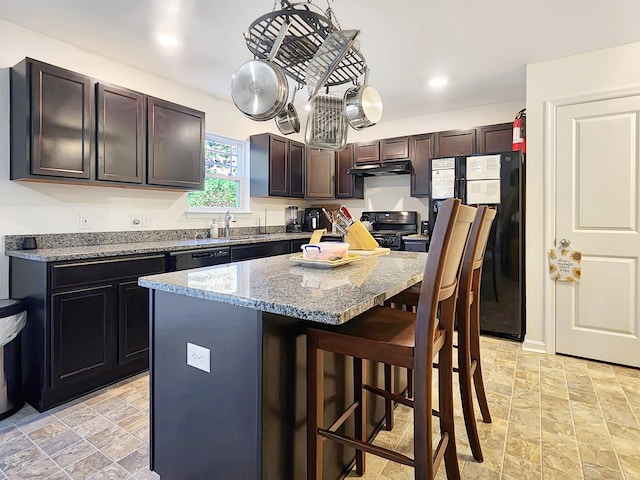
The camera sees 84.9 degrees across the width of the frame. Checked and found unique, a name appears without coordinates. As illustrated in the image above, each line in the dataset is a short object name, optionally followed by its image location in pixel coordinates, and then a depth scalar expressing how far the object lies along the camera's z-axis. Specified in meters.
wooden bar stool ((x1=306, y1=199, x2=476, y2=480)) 1.12
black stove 4.62
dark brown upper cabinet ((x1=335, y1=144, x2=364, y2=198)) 4.94
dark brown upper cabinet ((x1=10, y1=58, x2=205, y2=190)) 2.32
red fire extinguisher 3.45
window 3.96
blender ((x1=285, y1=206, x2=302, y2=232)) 5.05
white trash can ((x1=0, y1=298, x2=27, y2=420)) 2.08
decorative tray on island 1.79
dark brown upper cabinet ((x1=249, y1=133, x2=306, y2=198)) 4.31
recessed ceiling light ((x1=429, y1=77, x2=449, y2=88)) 3.46
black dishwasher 2.81
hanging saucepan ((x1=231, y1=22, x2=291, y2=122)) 1.47
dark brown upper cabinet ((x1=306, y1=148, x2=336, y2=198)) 4.91
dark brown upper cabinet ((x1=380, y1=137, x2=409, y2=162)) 4.49
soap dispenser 3.84
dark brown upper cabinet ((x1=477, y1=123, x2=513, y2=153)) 3.86
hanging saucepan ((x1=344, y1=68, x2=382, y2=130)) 1.78
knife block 2.41
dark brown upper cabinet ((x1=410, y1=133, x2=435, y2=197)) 4.32
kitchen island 1.14
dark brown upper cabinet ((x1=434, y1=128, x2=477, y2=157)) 4.05
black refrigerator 3.31
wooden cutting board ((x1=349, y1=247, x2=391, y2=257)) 2.29
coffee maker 5.13
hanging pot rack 1.37
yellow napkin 2.25
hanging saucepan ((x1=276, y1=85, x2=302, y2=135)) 1.95
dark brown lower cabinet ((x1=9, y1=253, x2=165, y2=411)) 2.17
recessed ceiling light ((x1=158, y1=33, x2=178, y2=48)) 2.63
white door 2.76
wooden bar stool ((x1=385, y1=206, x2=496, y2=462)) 1.70
